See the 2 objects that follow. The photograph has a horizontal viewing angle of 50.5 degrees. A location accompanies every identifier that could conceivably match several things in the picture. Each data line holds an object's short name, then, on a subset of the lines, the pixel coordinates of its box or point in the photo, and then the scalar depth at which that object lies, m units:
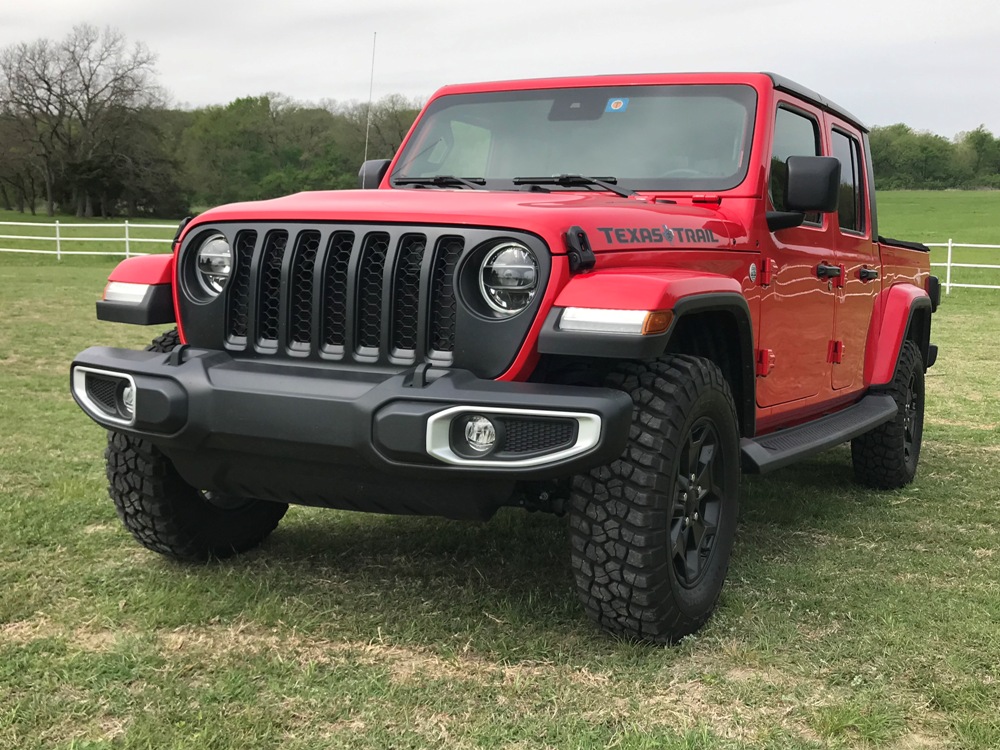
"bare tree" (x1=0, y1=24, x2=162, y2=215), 61.62
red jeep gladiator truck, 2.90
